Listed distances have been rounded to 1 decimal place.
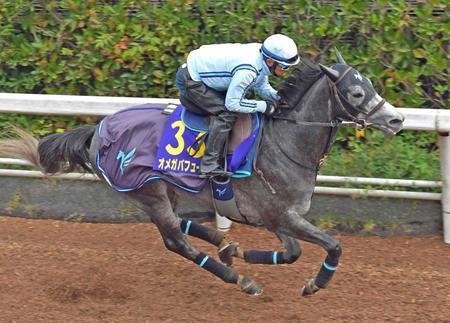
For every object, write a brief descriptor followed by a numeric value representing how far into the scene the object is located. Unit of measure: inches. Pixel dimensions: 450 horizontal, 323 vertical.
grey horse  439.2
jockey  434.9
